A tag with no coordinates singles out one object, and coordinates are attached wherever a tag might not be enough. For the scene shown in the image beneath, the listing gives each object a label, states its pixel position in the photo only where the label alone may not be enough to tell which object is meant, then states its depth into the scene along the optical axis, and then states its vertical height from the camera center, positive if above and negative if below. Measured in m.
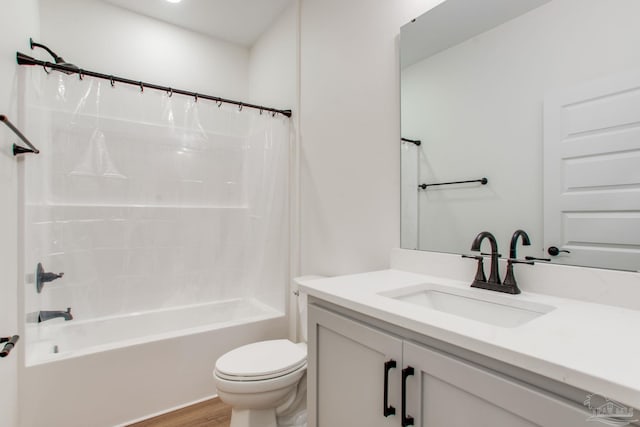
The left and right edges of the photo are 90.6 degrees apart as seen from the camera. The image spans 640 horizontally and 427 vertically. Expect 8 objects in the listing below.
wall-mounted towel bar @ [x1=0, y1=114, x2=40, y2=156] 1.38 +0.27
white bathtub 1.57 -0.86
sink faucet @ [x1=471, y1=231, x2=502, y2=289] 1.07 -0.14
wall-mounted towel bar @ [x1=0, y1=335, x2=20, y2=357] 0.89 -0.41
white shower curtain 1.84 +0.08
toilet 1.43 -0.79
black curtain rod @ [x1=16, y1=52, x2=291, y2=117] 1.53 +0.77
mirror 0.91 +0.30
